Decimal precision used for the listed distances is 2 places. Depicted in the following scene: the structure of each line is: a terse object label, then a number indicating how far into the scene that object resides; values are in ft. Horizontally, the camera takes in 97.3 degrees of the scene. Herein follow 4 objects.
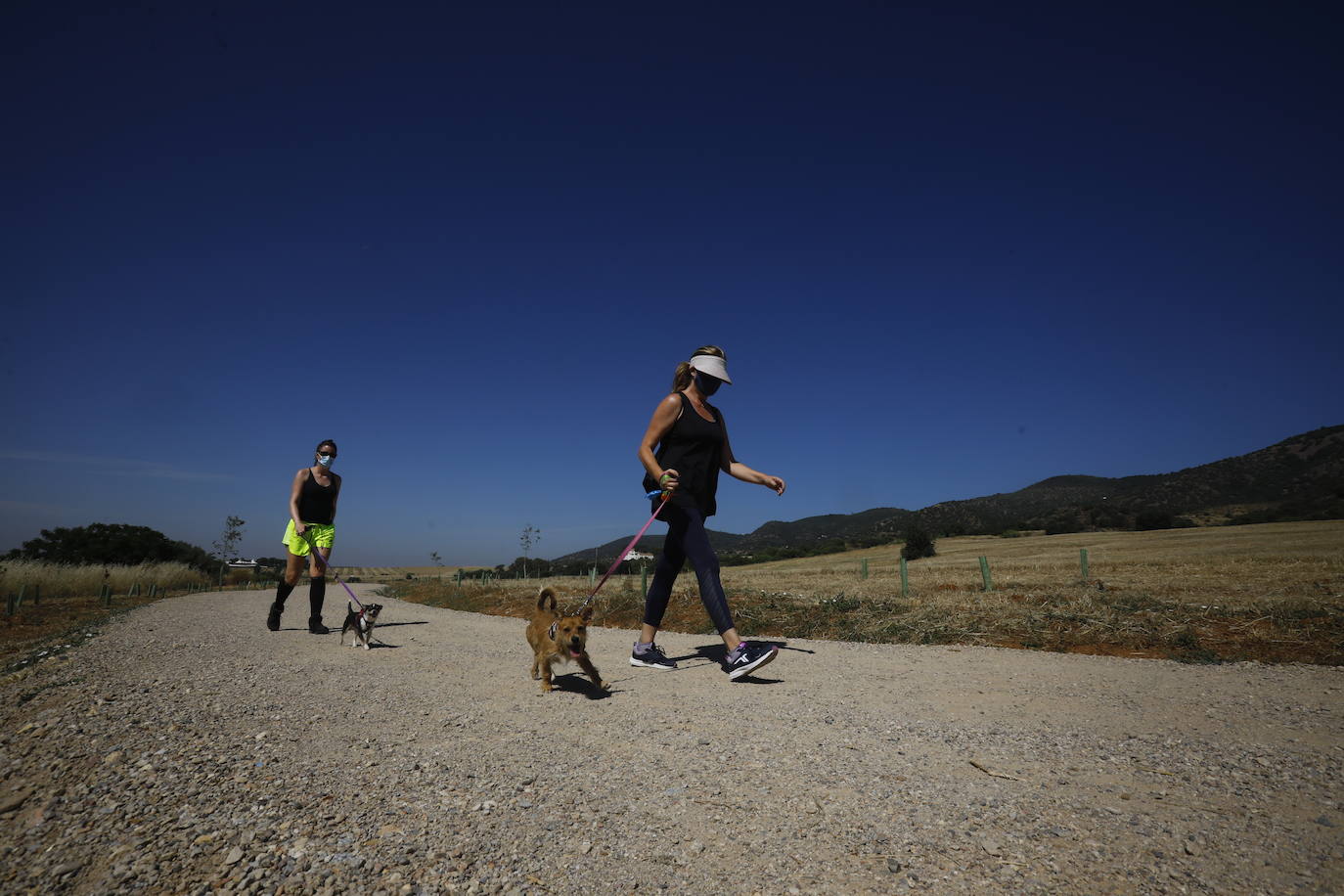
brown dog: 15.15
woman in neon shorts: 26.94
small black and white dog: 23.73
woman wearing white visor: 16.49
